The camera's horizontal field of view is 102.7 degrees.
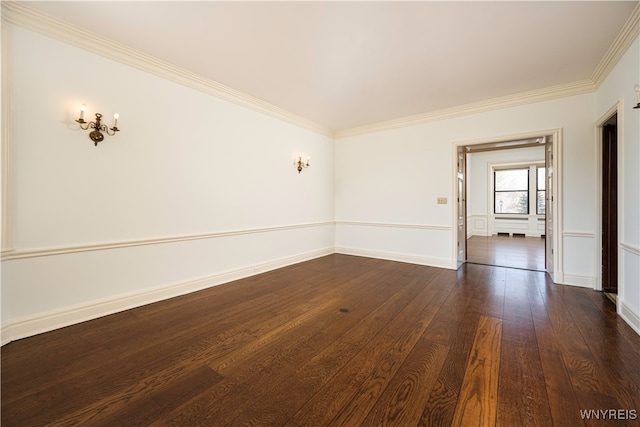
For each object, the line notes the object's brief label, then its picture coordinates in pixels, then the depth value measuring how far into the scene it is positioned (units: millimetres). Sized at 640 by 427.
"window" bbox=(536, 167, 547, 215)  8594
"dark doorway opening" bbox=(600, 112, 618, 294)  3325
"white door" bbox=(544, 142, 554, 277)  4047
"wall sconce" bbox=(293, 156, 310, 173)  5070
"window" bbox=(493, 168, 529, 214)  8930
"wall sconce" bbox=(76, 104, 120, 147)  2543
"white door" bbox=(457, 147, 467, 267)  4824
